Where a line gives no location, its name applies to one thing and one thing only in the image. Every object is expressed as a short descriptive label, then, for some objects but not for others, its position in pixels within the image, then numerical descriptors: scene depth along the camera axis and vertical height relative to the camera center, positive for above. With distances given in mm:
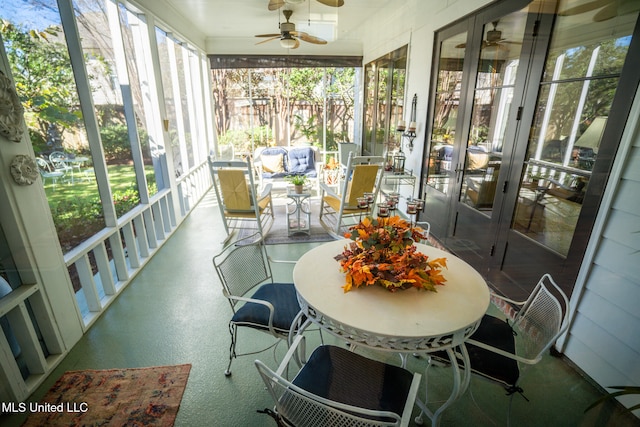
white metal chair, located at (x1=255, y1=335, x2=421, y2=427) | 898 -986
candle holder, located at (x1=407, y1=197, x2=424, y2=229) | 1650 -469
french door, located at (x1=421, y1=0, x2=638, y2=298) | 1567 -65
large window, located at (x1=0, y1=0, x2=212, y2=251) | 1737 +74
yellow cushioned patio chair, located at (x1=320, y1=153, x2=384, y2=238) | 3045 -717
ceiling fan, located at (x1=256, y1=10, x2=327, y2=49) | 3584 +998
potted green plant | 3711 -786
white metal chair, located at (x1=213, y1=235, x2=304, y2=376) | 1521 -978
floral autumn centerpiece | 1270 -606
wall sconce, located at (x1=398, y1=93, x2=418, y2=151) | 3545 -94
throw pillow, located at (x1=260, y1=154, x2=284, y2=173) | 5457 -783
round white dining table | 1098 -736
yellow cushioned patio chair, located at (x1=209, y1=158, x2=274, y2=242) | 2953 -786
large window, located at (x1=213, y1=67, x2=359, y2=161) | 6023 +237
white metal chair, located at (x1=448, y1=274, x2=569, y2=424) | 1213 -967
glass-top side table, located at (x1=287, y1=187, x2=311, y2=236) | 3588 -1271
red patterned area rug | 1452 -1407
